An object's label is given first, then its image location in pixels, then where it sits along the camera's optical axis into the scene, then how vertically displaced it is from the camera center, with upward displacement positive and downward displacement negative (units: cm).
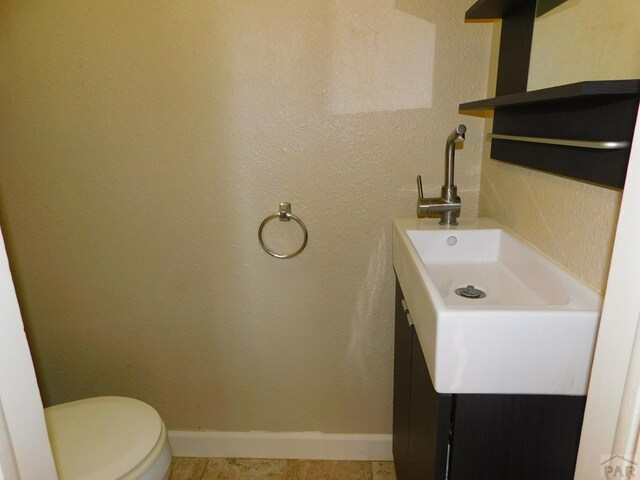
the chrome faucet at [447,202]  136 -24
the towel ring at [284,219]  154 -31
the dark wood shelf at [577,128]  72 -1
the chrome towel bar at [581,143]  73 -4
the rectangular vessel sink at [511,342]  74 -37
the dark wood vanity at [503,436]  80 -57
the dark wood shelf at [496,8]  108 +31
